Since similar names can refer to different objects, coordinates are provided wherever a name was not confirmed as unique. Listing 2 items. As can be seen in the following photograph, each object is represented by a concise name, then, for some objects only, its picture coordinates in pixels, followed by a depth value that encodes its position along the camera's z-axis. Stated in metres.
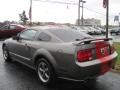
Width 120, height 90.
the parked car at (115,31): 19.49
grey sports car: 2.52
